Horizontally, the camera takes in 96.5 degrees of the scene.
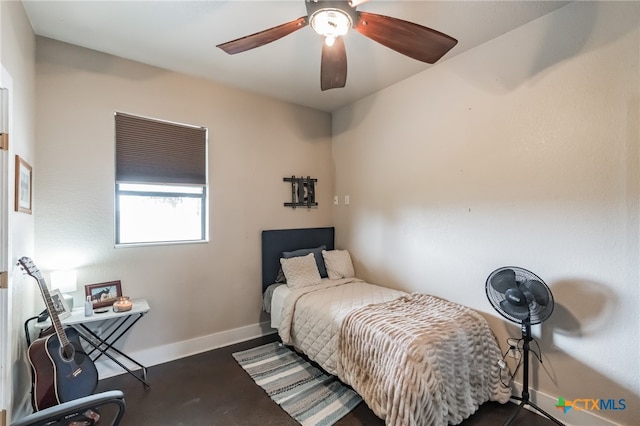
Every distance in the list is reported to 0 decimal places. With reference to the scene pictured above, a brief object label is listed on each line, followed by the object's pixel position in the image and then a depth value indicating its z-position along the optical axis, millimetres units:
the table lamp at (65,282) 2207
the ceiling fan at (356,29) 1561
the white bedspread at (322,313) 2363
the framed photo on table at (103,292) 2402
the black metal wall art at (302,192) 3688
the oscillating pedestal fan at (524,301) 1925
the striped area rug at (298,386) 2070
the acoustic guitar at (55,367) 1689
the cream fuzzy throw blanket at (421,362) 1739
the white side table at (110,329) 2213
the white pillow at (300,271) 3140
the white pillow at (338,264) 3479
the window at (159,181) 2676
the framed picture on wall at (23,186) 1736
